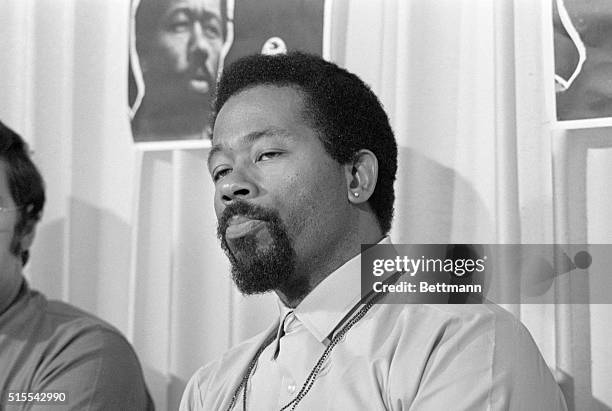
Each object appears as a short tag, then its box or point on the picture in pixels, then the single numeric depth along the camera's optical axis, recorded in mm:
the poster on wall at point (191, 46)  3851
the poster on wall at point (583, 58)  3669
